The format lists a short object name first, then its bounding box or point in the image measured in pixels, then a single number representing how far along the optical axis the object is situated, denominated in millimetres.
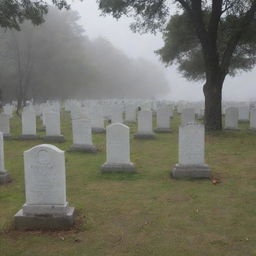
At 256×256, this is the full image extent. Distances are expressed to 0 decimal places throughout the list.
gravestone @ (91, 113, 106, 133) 17516
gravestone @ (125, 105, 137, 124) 22328
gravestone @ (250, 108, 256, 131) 18047
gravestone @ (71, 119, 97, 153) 12547
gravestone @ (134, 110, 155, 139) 15477
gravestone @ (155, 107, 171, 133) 17844
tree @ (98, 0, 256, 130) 16672
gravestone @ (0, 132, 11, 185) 8789
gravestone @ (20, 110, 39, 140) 15603
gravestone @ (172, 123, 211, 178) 9147
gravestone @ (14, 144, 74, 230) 6035
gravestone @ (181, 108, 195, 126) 18703
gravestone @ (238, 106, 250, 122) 22797
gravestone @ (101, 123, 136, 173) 9688
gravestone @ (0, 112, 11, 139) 16045
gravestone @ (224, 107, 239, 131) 18125
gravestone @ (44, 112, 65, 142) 15102
